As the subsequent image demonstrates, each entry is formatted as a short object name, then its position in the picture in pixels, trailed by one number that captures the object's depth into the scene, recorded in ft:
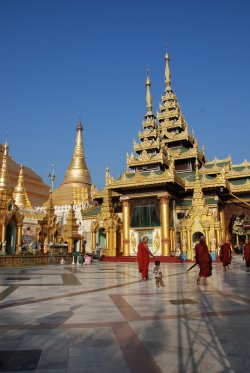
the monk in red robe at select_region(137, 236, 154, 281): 38.17
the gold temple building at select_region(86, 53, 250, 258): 89.61
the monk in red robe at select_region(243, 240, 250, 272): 52.19
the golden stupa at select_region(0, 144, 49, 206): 177.35
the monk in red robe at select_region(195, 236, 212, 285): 32.96
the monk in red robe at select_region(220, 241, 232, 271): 51.38
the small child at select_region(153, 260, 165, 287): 31.50
